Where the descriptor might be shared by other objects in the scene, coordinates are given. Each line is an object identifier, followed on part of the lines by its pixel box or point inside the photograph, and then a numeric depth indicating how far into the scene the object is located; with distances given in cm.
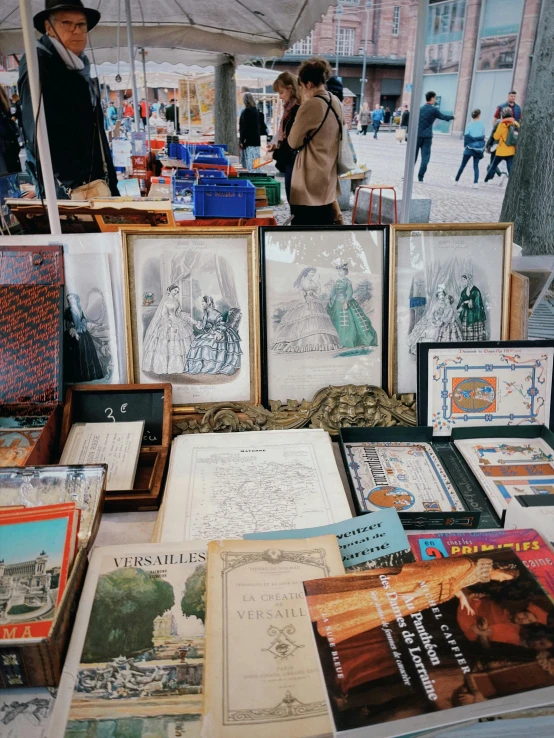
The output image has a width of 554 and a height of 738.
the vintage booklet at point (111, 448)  115
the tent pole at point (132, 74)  337
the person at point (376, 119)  1870
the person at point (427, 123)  731
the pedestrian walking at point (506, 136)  763
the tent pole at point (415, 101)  168
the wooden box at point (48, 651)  70
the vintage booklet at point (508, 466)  114
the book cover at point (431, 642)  62
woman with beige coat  309
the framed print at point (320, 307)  136
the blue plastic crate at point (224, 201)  251
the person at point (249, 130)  783
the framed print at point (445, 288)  139
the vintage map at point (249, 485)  104
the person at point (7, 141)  198
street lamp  2560
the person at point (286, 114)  396
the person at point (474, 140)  830
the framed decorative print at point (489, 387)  131
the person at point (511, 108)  873
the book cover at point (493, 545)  87
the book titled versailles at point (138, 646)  71
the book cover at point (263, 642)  67
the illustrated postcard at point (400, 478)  113
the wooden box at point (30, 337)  125
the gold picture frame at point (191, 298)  132
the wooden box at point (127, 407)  128
